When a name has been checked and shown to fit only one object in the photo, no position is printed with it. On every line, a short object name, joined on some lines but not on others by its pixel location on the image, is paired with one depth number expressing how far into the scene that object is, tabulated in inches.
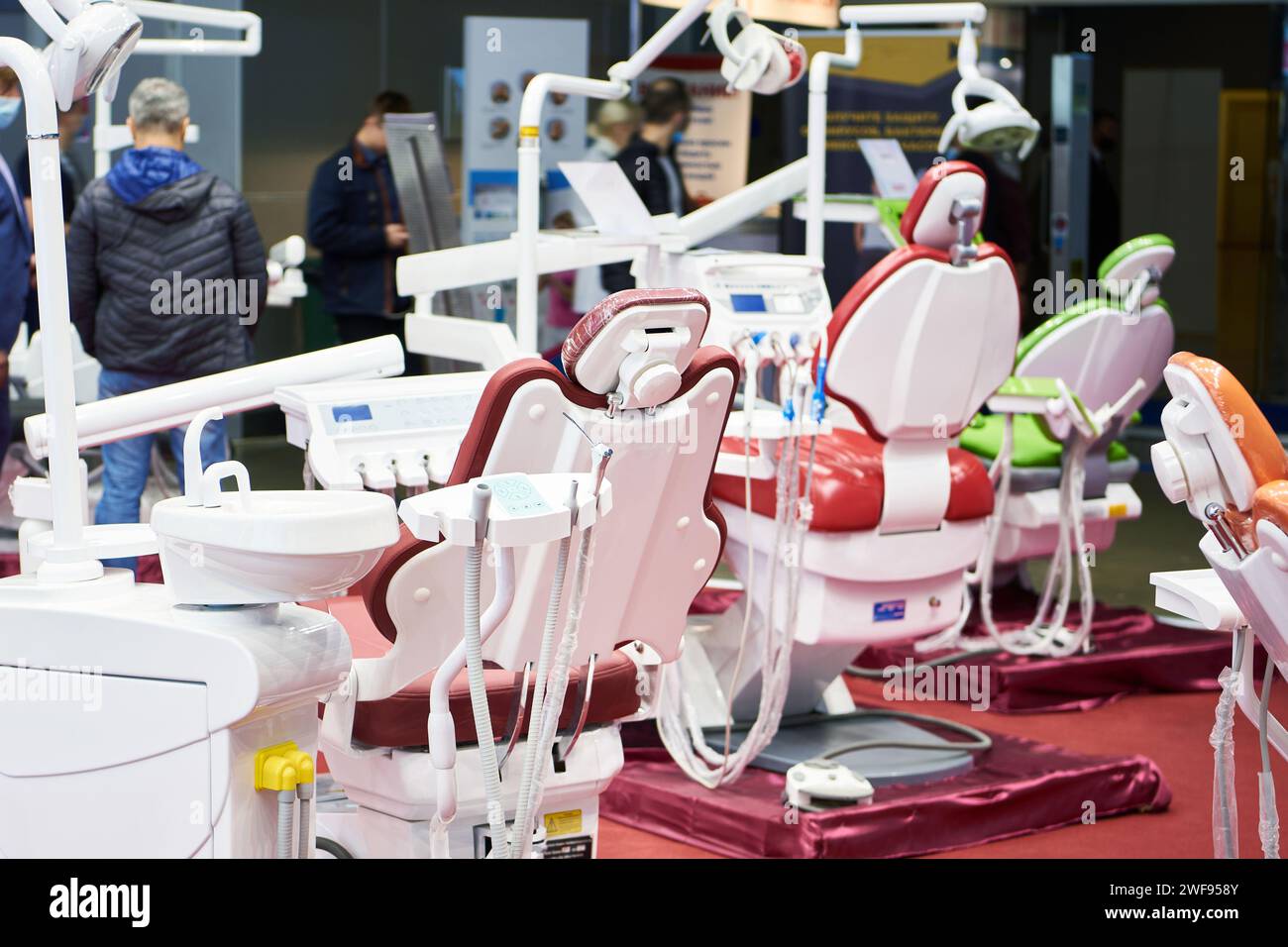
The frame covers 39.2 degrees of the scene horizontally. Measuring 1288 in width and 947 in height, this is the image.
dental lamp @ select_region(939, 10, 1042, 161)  192.2
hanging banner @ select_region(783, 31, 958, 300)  325.4
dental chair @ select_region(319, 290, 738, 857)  108.8
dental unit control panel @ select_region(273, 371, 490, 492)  131.9
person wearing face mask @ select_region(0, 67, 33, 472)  187.0
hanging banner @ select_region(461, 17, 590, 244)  318.7
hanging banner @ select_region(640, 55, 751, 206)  352.5
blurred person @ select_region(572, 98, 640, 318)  316.2
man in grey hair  189.2
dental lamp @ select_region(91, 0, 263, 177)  213.3
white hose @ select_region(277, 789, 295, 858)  93.8
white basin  88.4
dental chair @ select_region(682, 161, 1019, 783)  155.9
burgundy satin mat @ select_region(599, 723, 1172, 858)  149.9
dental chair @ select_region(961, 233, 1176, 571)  207.0
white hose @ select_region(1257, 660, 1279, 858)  105.0
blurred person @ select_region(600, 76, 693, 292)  267.7
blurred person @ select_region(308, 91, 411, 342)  250.7
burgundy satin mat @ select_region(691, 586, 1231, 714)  198.8
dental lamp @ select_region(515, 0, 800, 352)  159.9
